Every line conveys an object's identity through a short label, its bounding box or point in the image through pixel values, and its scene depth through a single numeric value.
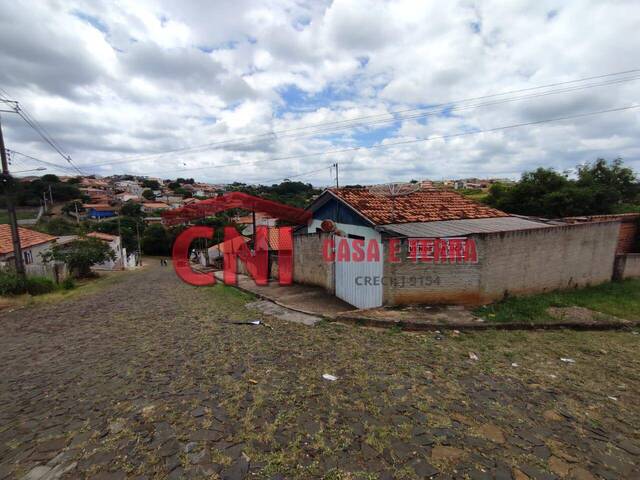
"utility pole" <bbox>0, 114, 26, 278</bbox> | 11.98
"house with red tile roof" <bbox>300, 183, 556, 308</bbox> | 7.42
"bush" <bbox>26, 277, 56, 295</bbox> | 12.42
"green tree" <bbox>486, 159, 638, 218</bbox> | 16.58
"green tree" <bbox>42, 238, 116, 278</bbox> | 18.53
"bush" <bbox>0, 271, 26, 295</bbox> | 11.39
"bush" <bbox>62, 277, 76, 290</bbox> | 14.57
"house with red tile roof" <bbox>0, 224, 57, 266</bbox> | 16.36
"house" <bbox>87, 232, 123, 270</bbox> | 32.11
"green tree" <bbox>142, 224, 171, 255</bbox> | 48.53
